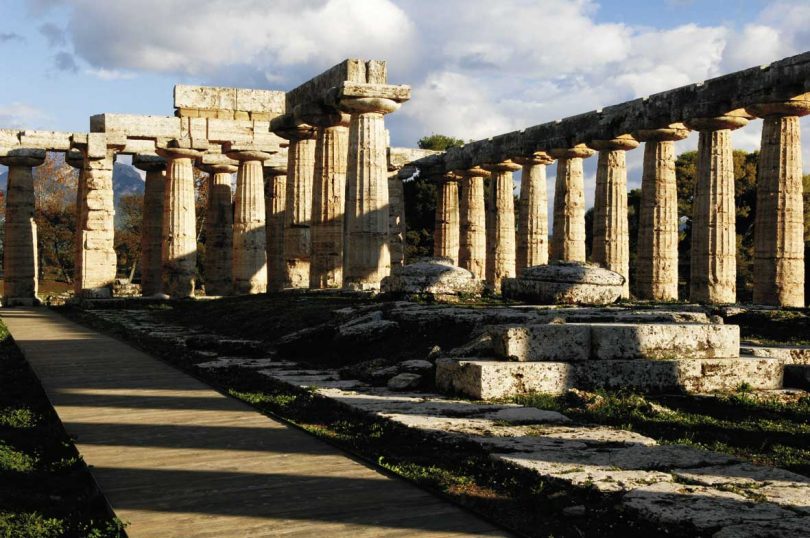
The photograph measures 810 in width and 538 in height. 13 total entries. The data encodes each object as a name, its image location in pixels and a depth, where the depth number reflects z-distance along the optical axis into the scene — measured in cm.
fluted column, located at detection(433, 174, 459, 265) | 4241
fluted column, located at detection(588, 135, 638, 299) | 3112
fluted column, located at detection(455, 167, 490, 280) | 3988
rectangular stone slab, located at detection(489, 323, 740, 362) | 1114
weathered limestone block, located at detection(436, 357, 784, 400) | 1054
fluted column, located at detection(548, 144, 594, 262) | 3388
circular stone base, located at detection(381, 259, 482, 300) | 2048
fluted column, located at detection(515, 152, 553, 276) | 3562
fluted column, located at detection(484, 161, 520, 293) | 3862
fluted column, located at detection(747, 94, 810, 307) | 2403
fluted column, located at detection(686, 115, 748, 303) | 2648
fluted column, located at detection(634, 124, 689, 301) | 2906
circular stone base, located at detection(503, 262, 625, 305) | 1867
